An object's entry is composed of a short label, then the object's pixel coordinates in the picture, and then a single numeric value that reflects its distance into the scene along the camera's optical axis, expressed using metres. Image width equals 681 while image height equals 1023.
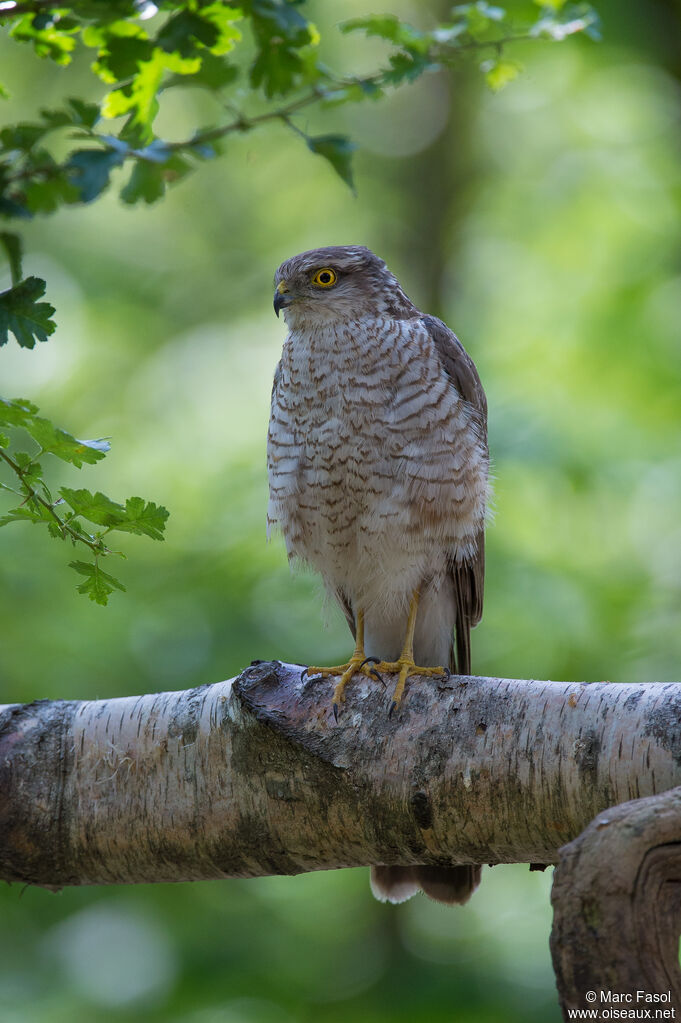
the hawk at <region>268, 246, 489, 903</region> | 6.75
